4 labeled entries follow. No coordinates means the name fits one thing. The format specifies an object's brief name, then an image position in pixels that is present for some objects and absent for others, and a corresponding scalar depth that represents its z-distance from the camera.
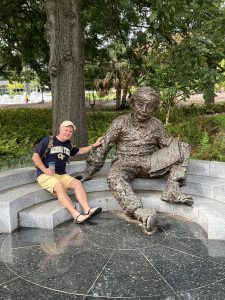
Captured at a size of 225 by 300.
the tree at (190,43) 3.95
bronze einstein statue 3.46
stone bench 3.19
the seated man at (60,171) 3.34
